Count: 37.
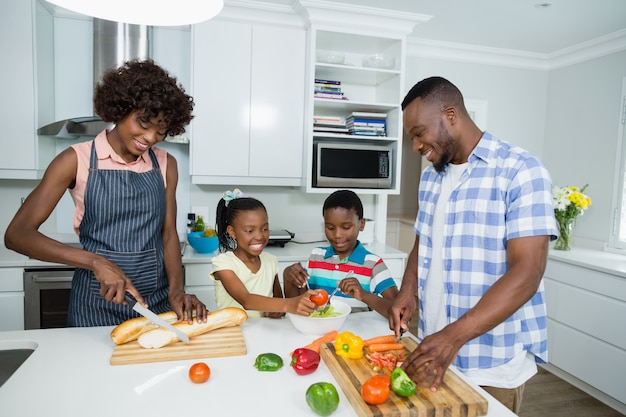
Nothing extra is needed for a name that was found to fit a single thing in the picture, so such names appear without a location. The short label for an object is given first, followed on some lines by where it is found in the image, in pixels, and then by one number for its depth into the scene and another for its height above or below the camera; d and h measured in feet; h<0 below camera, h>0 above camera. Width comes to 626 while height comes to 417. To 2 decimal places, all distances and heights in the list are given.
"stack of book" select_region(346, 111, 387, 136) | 9.99 +1.15
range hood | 8.79 +2.43
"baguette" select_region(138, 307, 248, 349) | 3.75 -1.44
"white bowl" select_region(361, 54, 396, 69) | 9.97 +2.54
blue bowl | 8.75 -1.45
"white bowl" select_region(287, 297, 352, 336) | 4.22 -1.45
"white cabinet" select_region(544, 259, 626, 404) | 8.59 -2.97
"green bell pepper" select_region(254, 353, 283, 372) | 3.48 -1.50
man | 3.69 -0.48
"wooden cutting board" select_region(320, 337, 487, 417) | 2.88 -1.51
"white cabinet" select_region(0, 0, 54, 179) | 8.25 +1.45
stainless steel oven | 7.73 -2.31
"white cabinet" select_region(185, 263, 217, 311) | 8.45 -2.16
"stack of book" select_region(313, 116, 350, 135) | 9.67 +1.07
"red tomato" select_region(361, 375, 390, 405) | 2.91 -1.42
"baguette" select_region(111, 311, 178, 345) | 3.83 -1.44
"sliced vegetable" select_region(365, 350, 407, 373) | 3.46 -1.48
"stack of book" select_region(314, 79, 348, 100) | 9.74 +1.86
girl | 4.87 -1.15
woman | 4.17 -0.40
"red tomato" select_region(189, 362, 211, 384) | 3.24 -1.49
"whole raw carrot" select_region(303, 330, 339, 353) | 3.90 -1.51
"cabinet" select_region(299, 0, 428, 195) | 9.31 +2.16
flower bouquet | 10.12 -0.59
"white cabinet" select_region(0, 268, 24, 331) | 7.68 -2.35
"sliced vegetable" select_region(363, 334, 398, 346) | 3.79 -1.43
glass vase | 10.36 -1.21
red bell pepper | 3.43 -1.47
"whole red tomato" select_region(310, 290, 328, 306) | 4.22 -1.19
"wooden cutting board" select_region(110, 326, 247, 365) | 3.60 -1.54
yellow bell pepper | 3.58 -1.40
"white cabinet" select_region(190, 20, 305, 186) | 9.07 +1.41
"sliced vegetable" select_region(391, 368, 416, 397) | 2.99 -1.41
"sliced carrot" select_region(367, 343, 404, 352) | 3.73 -1.45
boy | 5.55 -1.14
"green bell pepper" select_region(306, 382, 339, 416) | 2.86 -1.46
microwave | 9.47 +0.20
